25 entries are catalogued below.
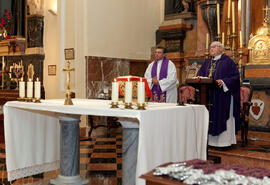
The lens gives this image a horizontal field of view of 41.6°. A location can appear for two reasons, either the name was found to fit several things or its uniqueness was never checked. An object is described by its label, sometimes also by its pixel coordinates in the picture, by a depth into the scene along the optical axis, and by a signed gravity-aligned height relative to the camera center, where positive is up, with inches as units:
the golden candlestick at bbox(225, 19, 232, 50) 297.6 +41.3
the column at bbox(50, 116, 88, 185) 167.0 -32.7
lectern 205.2 -0.8
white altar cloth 124.6 -21.7
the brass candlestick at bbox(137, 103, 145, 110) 128.0 -8.2
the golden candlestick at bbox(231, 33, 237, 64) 288.7 +25.3
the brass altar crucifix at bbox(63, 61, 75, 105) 158.2 -5.9
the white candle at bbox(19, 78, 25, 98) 179.0 -3.2
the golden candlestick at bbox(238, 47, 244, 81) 278.1 +20.1
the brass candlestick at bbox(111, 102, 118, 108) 138.0 -8.3
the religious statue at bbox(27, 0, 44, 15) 364.5 +78.2
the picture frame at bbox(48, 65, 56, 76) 350.0 +12.8
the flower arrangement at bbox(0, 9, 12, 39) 457.4 +77.5
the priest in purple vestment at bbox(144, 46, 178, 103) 248.7 +1.0
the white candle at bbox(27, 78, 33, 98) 176.1 -3.6
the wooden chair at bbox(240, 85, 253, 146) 239.9 -15.6
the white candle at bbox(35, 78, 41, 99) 175.3 -3.6
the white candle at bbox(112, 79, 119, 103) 139.7 -3.5
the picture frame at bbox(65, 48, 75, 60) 327.3 +27.0
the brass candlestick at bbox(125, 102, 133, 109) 132.8 -8.2
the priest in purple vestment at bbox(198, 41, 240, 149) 220.2 -11.4
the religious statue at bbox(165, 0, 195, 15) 370.9 +81.9
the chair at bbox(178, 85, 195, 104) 274.8 -7.3
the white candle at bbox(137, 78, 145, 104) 130.9 -3.0
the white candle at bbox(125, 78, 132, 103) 134.0 -3.3
